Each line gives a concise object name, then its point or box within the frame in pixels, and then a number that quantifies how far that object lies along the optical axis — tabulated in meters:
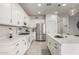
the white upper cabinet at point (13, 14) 1.61
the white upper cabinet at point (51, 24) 4.62
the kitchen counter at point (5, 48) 1.09
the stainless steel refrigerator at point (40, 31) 4.81
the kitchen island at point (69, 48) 1.12
